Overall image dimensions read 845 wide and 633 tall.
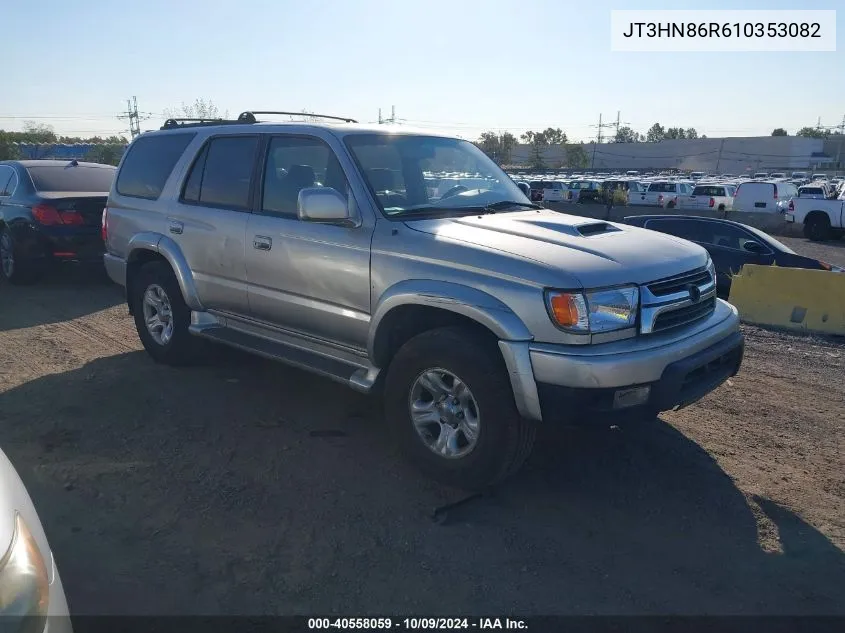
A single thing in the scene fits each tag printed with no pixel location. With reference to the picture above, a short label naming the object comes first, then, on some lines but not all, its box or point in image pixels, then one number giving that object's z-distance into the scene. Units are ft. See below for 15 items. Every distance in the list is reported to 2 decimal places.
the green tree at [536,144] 297.02
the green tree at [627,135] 421.22
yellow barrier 25.70
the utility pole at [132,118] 243.81
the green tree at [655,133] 417.08
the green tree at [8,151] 144.77
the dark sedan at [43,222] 29.17
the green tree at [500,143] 310.35
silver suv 11.30
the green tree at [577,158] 305.12
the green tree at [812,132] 355.56
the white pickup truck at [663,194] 108.06
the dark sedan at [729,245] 32.14
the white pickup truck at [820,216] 69.46
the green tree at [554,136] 393.09
